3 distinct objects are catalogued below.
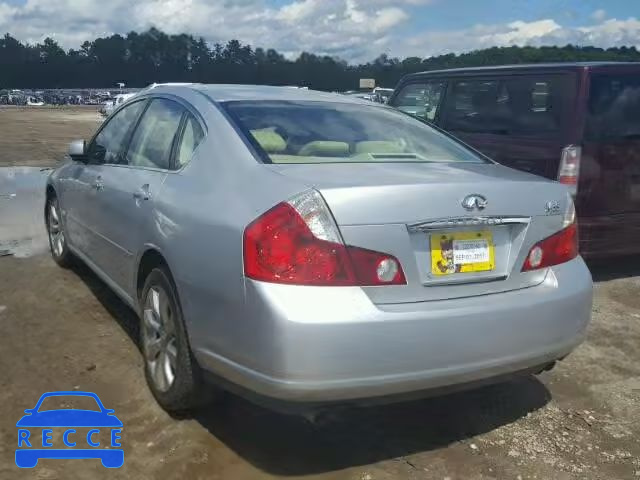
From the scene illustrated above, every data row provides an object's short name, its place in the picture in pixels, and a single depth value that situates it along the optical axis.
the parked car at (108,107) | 39.64
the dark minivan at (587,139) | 5.18
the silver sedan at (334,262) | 2.44
